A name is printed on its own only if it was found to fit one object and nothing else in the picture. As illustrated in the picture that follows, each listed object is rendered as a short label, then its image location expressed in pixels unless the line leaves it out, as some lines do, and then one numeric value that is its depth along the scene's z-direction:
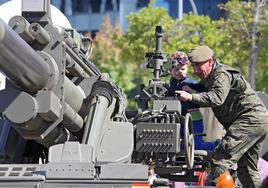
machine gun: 14.78
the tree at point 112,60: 73.12
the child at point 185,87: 17.41
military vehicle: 12.40
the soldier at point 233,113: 16.22
